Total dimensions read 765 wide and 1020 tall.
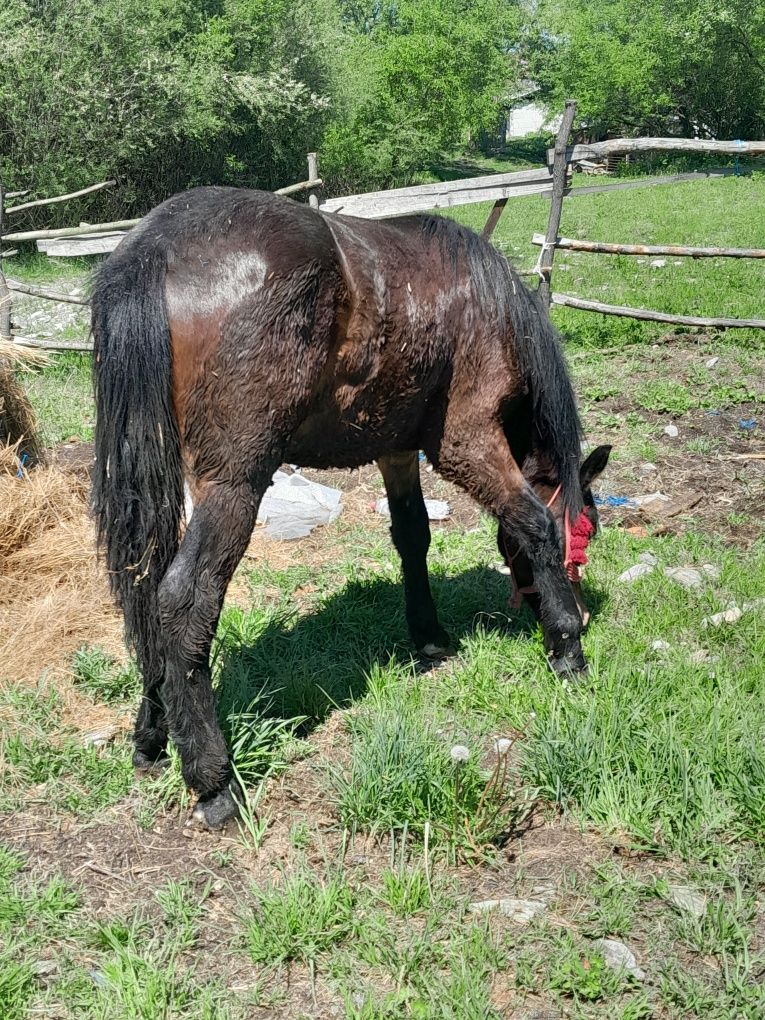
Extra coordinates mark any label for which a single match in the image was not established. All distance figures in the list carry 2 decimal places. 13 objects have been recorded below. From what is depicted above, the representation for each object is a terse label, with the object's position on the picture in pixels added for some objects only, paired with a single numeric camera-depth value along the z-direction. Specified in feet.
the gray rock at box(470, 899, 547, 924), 8.39
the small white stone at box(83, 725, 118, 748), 11.18
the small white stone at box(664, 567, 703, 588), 14.89
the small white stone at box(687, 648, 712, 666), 12.49
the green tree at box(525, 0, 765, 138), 115.55
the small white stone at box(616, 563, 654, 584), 15.07
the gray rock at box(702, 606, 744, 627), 13.27
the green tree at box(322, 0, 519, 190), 91.30
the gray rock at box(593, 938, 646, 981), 7.69
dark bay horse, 9.06
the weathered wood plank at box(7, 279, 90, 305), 28.04
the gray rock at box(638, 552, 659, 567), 15.89
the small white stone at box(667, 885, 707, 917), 8.35
